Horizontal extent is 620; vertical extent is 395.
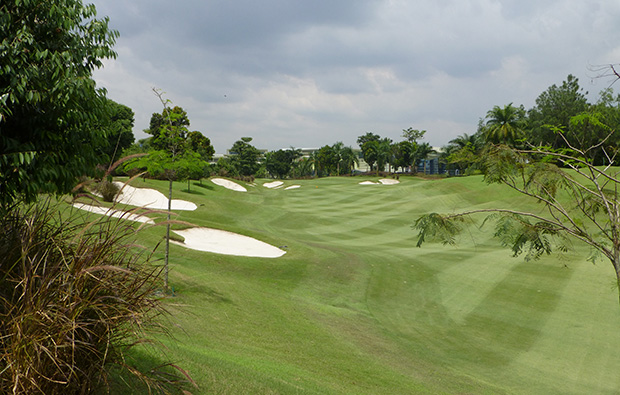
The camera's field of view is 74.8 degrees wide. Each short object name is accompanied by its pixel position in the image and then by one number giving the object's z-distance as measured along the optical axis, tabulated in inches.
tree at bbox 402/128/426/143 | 4451.3
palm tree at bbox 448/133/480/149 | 3150.1
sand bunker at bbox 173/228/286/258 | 705.0
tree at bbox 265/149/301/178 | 4977.9
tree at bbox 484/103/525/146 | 2365.9
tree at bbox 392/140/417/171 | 3934.1
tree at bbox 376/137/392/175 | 4026.8
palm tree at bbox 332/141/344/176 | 4739.2
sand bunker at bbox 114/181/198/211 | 1097.4
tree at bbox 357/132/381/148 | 5605.3
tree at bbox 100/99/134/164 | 1597.2
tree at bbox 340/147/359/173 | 4642.2
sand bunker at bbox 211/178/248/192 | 2167.8
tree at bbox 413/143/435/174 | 3659.0
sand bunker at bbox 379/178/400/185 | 2875.5
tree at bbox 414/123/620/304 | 309.6
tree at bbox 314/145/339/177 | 4722.0
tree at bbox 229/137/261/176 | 4424.2
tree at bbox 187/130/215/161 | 2637.8
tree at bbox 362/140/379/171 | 4251.0
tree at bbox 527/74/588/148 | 2618.1
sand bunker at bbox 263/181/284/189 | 3078.2
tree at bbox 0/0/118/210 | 169.0
